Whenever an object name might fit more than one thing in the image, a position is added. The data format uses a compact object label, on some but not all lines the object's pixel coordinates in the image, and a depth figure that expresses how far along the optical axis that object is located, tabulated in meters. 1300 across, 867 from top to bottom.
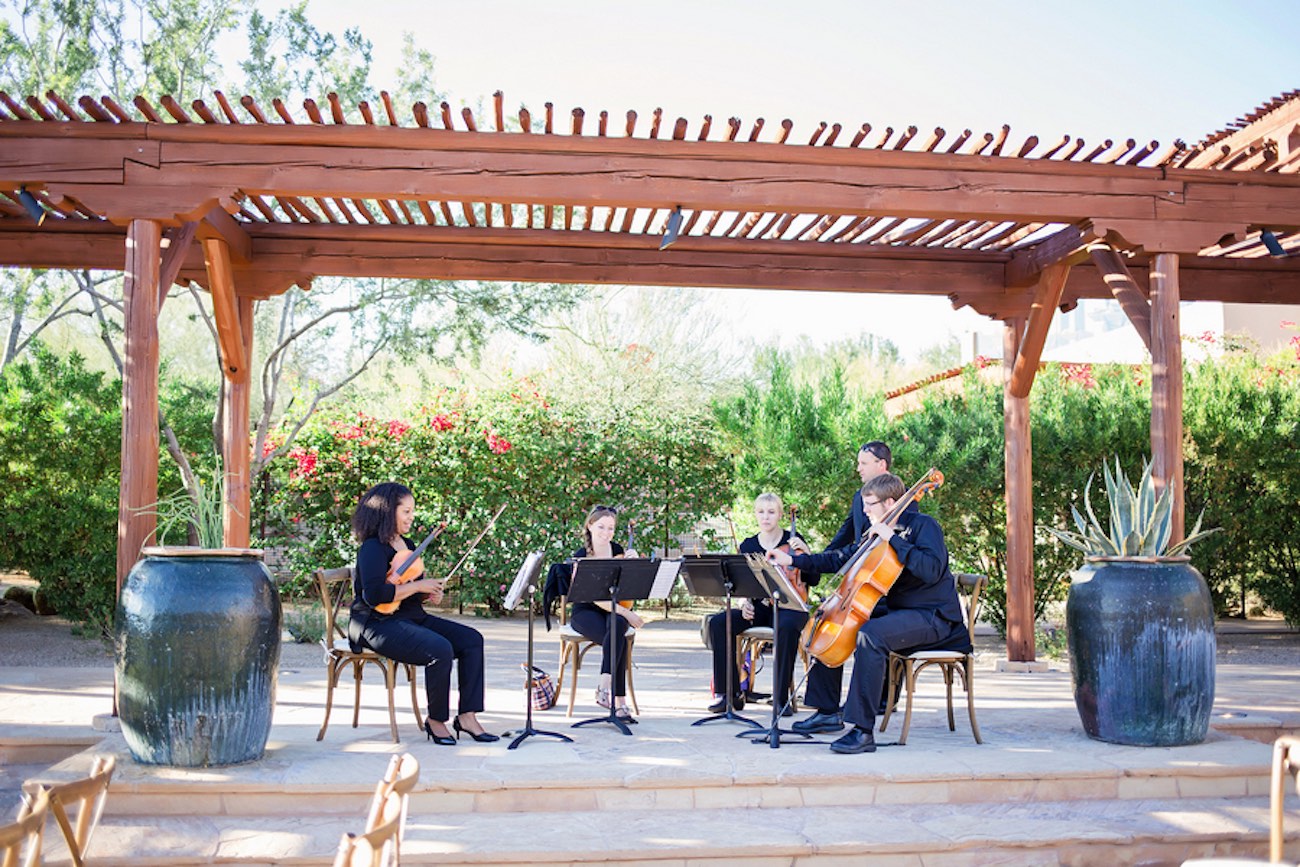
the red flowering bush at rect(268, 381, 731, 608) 11.79
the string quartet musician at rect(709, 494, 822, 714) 6.40
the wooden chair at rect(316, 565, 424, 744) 5.74
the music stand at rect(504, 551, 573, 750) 5.50
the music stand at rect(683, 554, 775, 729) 5.94
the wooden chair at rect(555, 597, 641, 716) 6.49
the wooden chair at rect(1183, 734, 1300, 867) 2.93
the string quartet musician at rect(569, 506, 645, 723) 6.50
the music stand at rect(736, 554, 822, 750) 5.54
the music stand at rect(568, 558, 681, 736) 5.76
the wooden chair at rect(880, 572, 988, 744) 5.71
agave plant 5.89
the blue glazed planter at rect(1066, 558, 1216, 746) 5.59
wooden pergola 6.04
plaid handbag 6.51
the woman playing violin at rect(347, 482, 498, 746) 5.69
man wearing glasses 5.56
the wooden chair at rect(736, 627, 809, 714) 6.62
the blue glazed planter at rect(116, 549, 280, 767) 4.97
